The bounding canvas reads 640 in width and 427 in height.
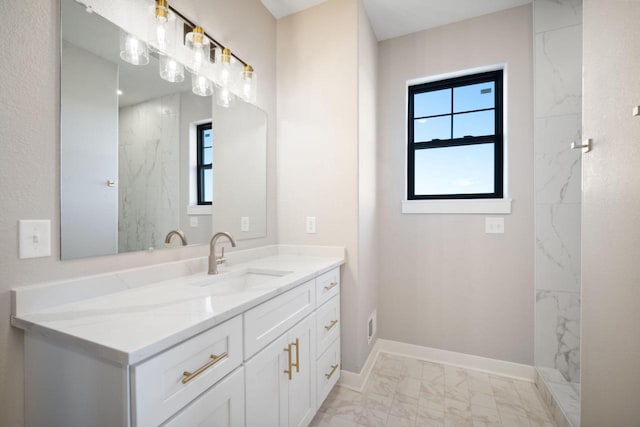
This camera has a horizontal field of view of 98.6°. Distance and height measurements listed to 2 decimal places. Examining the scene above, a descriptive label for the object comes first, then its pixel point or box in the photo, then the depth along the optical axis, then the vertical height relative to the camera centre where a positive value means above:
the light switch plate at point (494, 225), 2.06 -0.11
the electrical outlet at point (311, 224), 2.00 -0.10
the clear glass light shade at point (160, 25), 1.19 +0.83
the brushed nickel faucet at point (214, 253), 1.40 -0.22
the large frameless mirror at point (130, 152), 0.97 +0.26
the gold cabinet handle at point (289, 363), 1.21 -0.69
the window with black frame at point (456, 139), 2.19 +0.60
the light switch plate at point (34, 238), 0.84 -0.09
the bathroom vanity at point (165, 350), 0.66 -0.40
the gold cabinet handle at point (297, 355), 1.26 -0.67
